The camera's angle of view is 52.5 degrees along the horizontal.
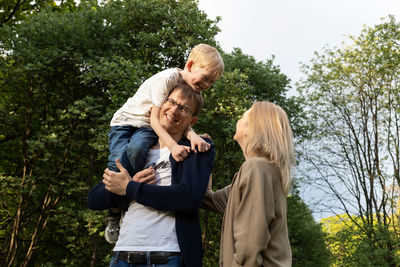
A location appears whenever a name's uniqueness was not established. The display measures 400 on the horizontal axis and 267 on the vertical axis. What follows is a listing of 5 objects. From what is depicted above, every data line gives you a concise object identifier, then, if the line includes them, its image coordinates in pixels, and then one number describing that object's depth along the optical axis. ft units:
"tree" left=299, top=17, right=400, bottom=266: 51.62
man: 7.17
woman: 6.68
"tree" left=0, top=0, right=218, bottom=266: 29.37
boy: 7.99
